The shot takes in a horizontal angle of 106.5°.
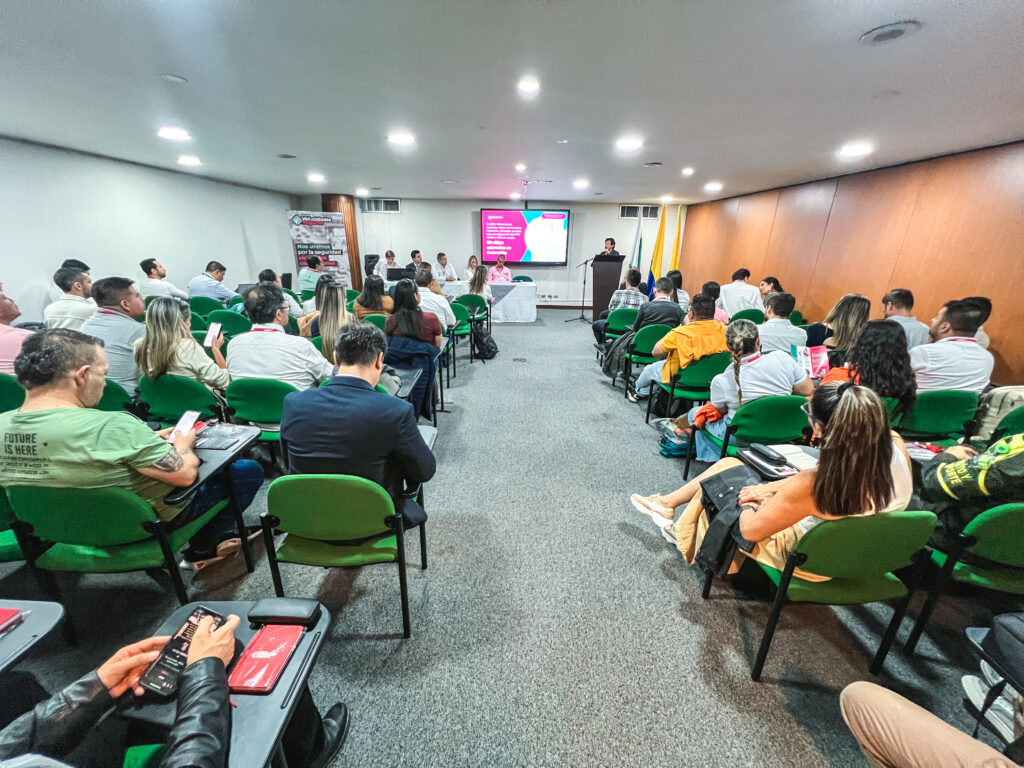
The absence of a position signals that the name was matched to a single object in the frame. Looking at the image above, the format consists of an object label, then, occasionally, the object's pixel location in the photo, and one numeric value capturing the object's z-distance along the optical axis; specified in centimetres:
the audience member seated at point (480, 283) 673
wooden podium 759
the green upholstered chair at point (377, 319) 389
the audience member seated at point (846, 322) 340
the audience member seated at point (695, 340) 314
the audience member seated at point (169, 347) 225
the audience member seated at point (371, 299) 374
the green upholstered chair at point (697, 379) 321
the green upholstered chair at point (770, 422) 226
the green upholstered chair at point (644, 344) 404
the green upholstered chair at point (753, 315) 505
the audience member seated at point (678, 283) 466
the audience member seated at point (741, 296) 563
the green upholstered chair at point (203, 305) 507
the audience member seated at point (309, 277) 681
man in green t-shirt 127
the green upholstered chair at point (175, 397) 230
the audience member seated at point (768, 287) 516
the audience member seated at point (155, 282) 477
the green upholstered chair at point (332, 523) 134
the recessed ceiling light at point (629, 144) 385
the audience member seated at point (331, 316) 293
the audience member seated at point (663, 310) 423
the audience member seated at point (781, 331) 319
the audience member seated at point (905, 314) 323
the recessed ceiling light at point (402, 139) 386
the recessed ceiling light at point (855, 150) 372
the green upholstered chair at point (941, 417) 240
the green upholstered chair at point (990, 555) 130
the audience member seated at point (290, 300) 488
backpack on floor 580
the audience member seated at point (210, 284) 538
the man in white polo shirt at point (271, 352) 246
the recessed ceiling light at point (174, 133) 377
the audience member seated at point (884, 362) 214
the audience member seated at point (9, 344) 233
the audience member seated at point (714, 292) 408
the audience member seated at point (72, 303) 309
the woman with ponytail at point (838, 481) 121
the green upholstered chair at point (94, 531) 129
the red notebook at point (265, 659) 84
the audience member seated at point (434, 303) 442
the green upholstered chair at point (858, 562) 125
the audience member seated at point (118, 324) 253
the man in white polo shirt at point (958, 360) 251
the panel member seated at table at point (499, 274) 835
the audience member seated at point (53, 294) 463
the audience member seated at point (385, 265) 835
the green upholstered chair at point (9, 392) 203
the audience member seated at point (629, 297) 521
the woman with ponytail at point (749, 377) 243
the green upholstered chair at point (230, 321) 409
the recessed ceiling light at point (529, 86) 244
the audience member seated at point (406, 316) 326
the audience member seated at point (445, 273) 829
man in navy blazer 145
